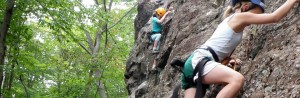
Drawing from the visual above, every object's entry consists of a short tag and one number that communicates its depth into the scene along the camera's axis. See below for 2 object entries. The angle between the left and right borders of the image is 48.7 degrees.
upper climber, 11.77
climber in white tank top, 4.23
